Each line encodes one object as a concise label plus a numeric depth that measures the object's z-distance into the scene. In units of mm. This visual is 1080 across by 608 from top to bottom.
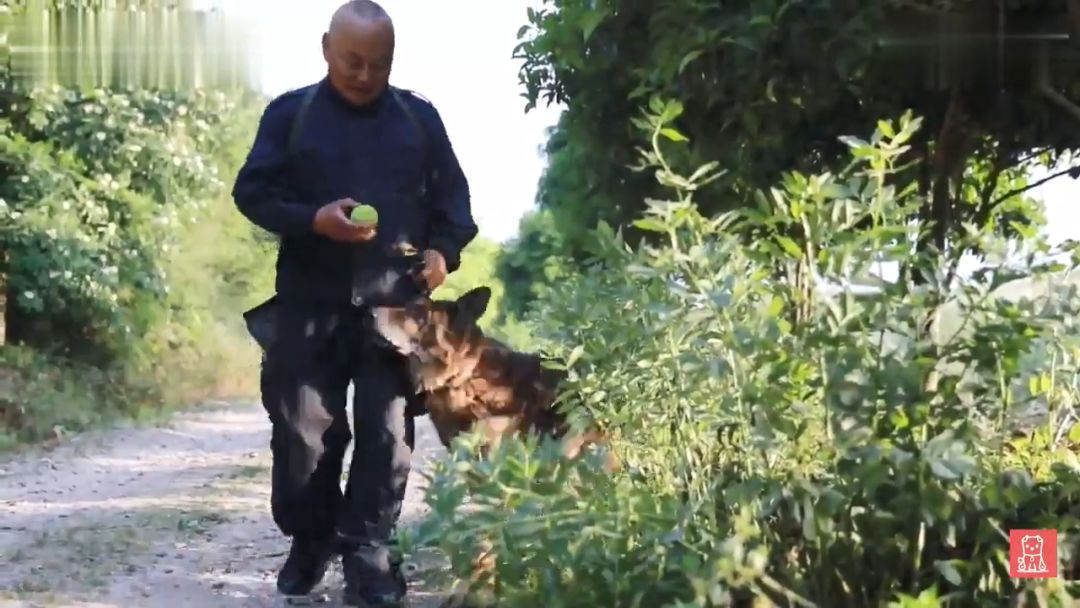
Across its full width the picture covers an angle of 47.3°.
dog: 2699
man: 2814
